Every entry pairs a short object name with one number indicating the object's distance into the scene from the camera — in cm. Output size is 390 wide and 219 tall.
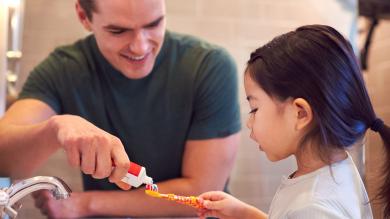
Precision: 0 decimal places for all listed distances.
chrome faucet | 79
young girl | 81
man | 117
